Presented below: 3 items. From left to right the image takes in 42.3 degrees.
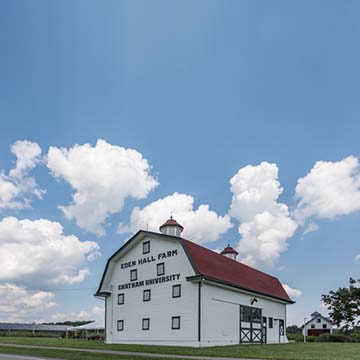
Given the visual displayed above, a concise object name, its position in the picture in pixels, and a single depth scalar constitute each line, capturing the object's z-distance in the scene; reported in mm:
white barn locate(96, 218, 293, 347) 27359
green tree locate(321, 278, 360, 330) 56438
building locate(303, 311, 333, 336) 78438
